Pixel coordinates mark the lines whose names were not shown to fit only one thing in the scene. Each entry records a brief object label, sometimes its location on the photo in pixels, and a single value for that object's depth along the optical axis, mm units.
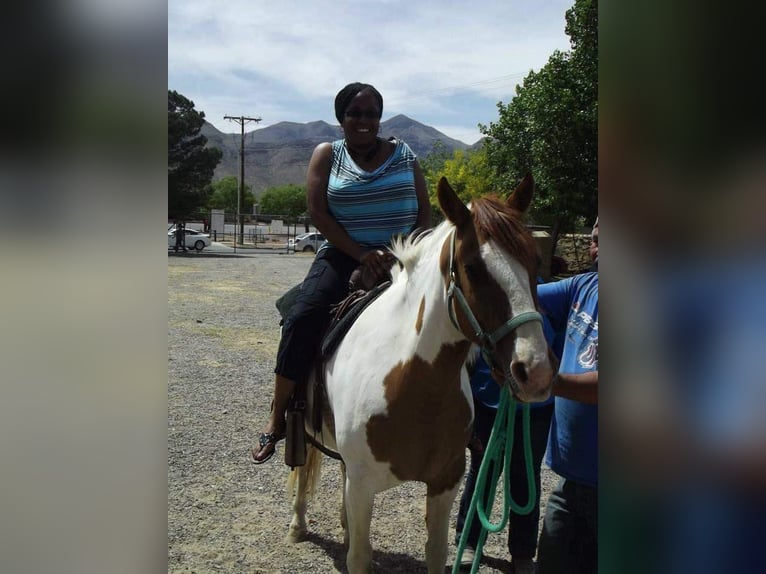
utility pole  52053
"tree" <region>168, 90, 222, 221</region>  30344
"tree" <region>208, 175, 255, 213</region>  85438
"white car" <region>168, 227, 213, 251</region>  36000
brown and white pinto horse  2033
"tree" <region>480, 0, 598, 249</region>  8367
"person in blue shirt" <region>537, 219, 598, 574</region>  2150
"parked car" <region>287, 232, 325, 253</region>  37906
